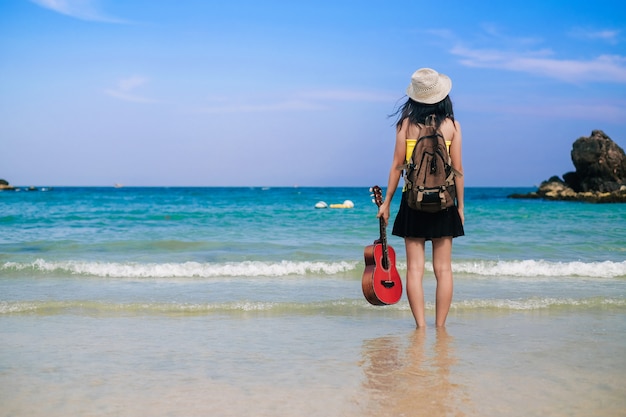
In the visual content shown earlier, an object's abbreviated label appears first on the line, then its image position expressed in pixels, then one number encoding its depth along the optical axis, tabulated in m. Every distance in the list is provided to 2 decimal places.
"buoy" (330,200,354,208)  39.16
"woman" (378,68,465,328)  5.32
